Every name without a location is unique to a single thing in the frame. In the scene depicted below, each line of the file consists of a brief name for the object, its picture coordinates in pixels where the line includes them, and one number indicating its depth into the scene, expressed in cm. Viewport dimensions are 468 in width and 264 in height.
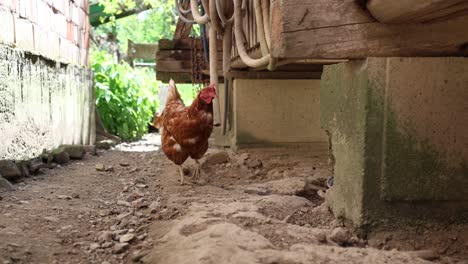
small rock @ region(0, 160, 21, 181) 390
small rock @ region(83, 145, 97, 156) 638
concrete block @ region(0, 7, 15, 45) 395
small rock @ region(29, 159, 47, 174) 448
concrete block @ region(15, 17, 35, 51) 433
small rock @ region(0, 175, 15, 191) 370
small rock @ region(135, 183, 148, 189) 411
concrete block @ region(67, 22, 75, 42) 645
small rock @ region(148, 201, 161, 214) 316
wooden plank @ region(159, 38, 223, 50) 608
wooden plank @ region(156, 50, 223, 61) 613
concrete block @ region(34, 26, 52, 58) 492
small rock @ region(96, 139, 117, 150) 729
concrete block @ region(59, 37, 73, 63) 599
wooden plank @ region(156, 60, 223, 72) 613
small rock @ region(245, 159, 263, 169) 451
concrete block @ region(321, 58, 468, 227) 222
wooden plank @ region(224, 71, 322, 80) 510
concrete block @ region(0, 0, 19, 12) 400
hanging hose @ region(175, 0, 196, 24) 509
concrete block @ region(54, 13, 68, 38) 584
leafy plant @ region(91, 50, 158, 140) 841
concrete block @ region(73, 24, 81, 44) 677
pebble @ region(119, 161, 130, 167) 544
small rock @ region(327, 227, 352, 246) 223
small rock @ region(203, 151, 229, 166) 471
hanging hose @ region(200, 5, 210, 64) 482
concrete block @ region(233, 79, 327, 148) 518
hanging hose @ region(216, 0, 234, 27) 355
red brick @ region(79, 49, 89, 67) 705
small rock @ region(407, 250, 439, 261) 206
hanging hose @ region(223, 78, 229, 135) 518
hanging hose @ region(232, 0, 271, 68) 298
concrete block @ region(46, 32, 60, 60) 542
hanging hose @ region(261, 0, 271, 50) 246
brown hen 398
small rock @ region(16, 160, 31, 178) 425
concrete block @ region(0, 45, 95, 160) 407
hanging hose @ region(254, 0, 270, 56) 248
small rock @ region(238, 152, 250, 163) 468
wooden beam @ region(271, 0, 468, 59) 215
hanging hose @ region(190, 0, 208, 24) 397
